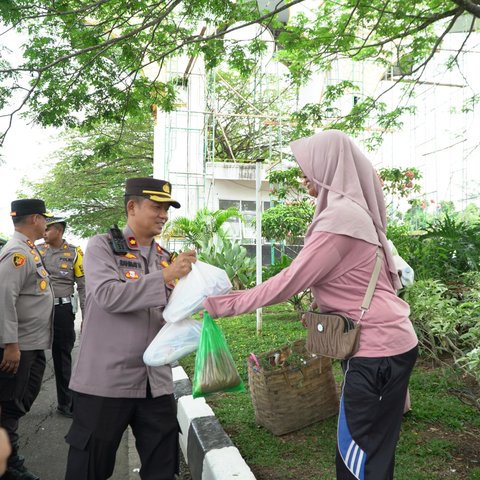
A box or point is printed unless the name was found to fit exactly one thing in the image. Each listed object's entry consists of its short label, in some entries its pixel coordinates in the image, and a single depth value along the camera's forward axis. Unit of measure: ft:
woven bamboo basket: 12.86
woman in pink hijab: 7.40
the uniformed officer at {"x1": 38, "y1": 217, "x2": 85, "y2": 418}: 19.01
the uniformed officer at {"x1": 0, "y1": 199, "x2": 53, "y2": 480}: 12.46
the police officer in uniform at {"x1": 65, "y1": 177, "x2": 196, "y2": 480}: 8.49
